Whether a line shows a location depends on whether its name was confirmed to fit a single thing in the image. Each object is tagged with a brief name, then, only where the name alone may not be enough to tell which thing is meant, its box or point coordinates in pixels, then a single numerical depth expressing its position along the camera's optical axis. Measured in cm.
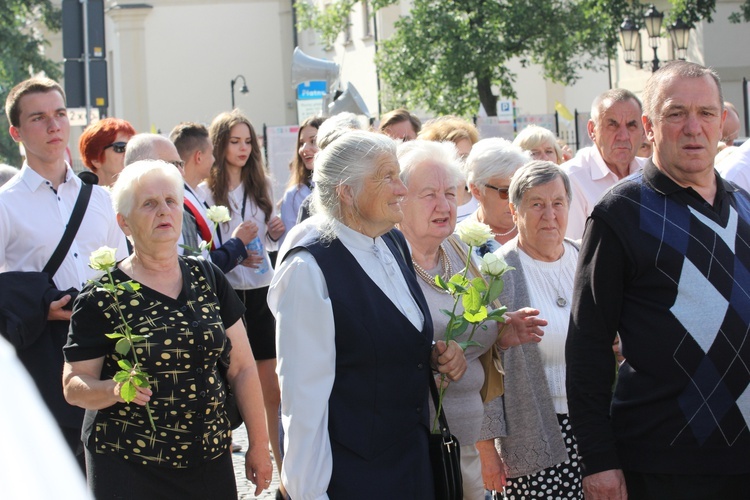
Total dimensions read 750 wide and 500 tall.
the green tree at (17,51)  3919
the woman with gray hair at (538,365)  493
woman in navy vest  382
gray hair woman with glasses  595
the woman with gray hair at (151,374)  436
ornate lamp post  2058
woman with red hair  717
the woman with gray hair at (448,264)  459
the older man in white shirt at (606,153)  669
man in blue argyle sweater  372
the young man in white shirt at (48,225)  519
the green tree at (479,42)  3008
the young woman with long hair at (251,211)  775
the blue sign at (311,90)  1984
